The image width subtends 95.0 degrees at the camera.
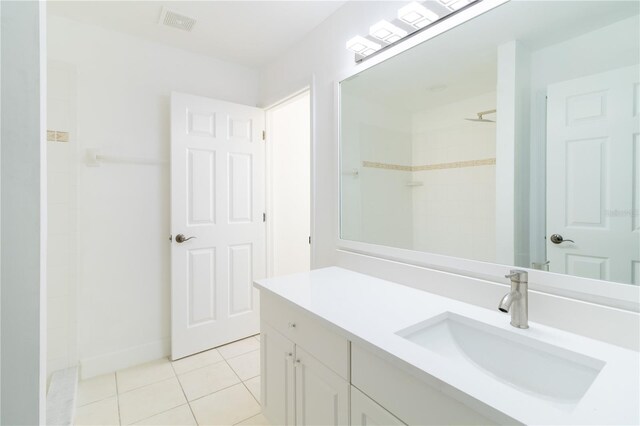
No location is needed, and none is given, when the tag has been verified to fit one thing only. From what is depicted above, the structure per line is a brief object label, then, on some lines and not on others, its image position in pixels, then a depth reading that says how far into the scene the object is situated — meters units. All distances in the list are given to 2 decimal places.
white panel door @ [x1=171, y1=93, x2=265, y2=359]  2.23
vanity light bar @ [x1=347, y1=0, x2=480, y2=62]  1.24
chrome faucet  0.93
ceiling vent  1.89
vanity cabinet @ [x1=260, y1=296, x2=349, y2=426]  1.01
